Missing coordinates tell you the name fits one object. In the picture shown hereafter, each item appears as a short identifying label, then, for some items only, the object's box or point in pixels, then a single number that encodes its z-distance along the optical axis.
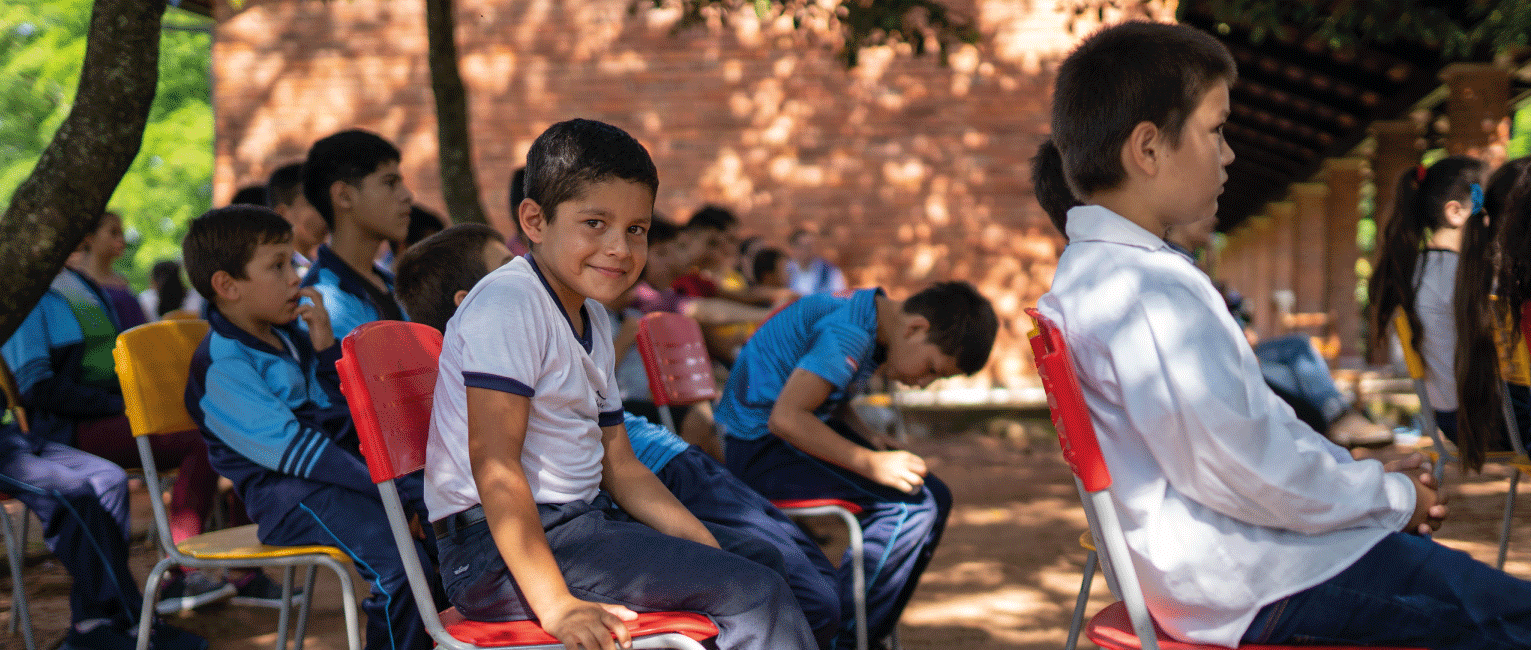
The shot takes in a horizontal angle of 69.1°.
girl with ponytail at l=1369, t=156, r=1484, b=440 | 3.72
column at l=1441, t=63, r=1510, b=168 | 9.70
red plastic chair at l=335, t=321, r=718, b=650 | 1.76
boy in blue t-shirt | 2.98
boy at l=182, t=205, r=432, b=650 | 2.58
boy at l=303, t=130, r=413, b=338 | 3.54
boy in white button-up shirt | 1.47
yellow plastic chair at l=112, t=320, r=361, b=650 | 2.51
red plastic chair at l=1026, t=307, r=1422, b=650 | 1.51
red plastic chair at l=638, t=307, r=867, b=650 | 3.38
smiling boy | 1.73
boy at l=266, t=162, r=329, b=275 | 4.65
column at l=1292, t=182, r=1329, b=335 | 19.01
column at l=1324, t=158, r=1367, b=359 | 14.92
